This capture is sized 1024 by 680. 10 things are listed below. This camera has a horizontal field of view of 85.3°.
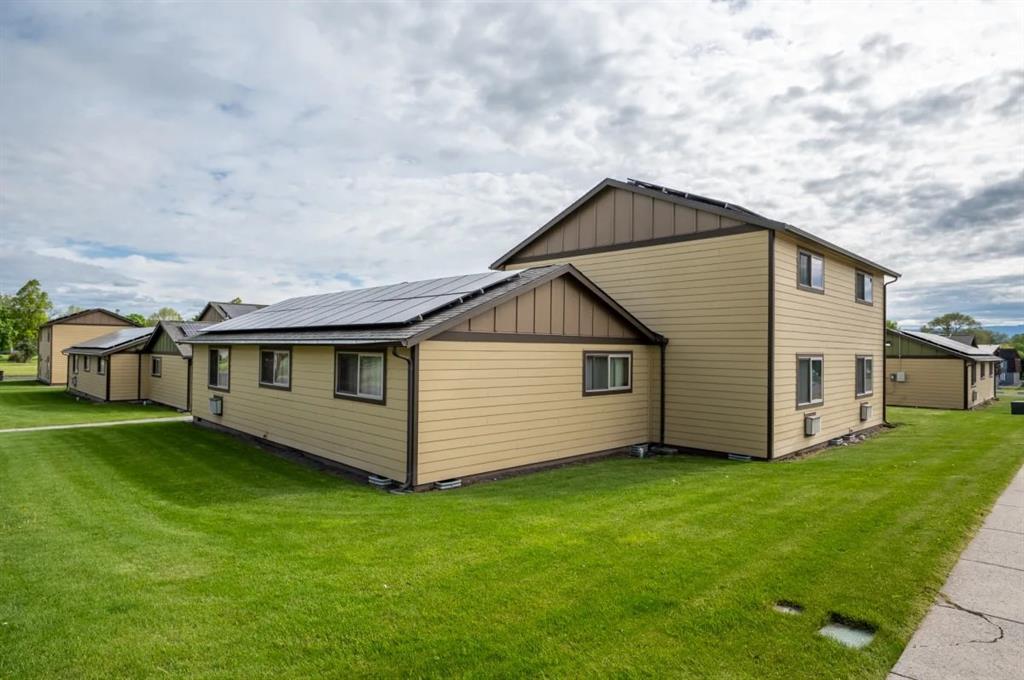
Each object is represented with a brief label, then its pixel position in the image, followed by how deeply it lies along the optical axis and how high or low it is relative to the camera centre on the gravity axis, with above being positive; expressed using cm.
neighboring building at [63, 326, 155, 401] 2316 -101
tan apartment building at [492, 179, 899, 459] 1158 +106
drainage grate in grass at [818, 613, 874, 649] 397 -207
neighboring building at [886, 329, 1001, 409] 2478 -85
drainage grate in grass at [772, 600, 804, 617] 439 -206
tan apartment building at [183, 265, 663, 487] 896 -56
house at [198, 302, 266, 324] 2825 +179
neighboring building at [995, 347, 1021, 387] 4928 -104
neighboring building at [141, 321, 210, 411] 2084 -87
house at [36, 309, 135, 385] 3269 +58
